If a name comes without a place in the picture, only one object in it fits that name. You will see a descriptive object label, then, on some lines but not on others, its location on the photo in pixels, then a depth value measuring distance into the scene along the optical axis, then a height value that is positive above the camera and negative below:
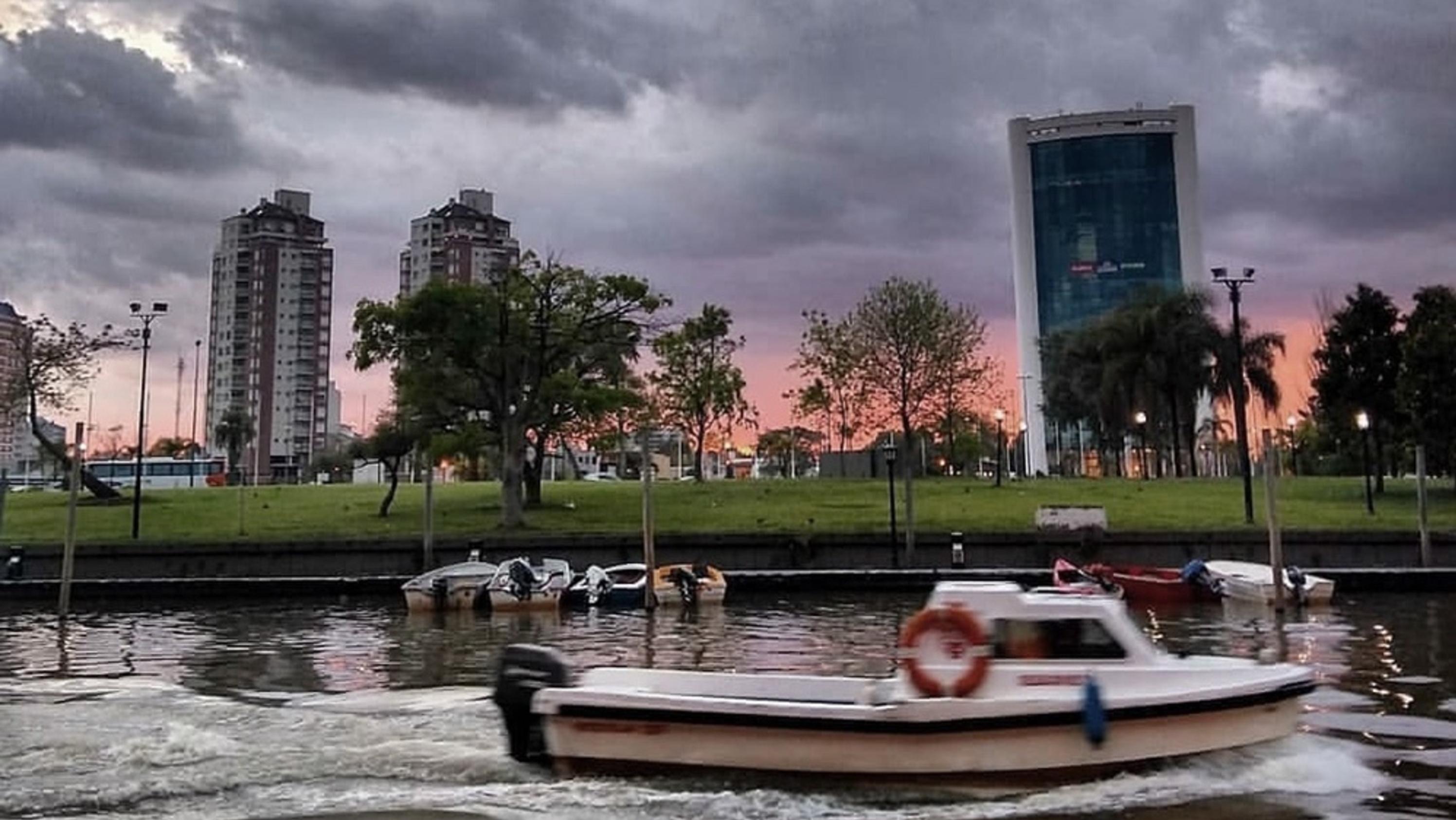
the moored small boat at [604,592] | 34.47 -2.61
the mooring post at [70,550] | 32.59 -1.15
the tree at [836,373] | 69.75 +7.39
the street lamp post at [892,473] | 40.50 +0.90
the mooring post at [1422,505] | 35.03 -0.39
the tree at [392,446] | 51.69 +2.60
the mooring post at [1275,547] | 30.06 -1.37
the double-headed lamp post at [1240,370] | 42.06 +5.20
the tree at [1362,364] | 54.47 +5.88
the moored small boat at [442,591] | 33.94 -2.49
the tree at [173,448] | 154.25 +7.83
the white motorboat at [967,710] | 12.30 -2.22
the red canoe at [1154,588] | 34.72 -2.74
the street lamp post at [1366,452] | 48.22 +1.75
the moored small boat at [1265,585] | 32.41 -2.54
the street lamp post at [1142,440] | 70.69 +3.81
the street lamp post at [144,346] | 45.09 +6.56
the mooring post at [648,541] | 32.44 -1.11
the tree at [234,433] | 121.50 +7.66
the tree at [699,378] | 67.62 +7.03
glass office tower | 148.12 +35.36
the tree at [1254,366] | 67.31 +7.25
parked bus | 99.56 +3.11
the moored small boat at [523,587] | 33.97 -2.43
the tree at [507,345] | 47.50 +6.47
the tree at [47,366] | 60.38 +7.30
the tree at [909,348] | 67.50 +8.53
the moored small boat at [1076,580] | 31.55 -2.33
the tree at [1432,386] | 47.59 +4.22
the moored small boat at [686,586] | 34.88 -2.52
